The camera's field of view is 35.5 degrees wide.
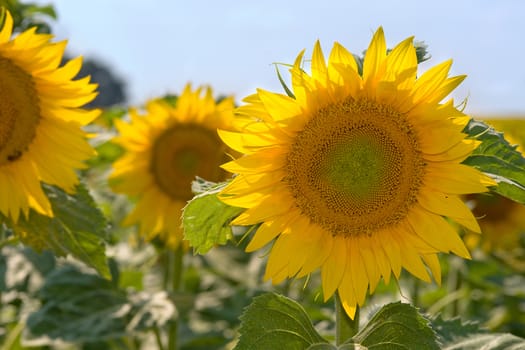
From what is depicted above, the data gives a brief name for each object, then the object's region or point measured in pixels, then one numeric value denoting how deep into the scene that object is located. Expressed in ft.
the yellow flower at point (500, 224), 15.28
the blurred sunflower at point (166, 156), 12.77
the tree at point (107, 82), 138.10
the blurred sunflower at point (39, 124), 8.21
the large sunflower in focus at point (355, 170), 6.24
